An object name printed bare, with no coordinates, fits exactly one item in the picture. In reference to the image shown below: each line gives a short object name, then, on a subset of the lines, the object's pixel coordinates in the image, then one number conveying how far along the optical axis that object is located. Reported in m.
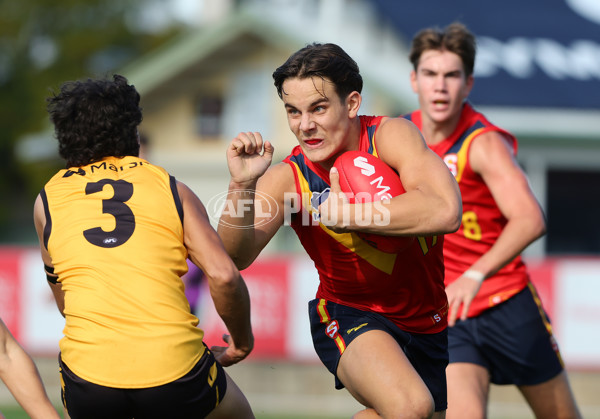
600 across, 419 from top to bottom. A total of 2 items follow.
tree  68.50
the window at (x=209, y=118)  46.62
